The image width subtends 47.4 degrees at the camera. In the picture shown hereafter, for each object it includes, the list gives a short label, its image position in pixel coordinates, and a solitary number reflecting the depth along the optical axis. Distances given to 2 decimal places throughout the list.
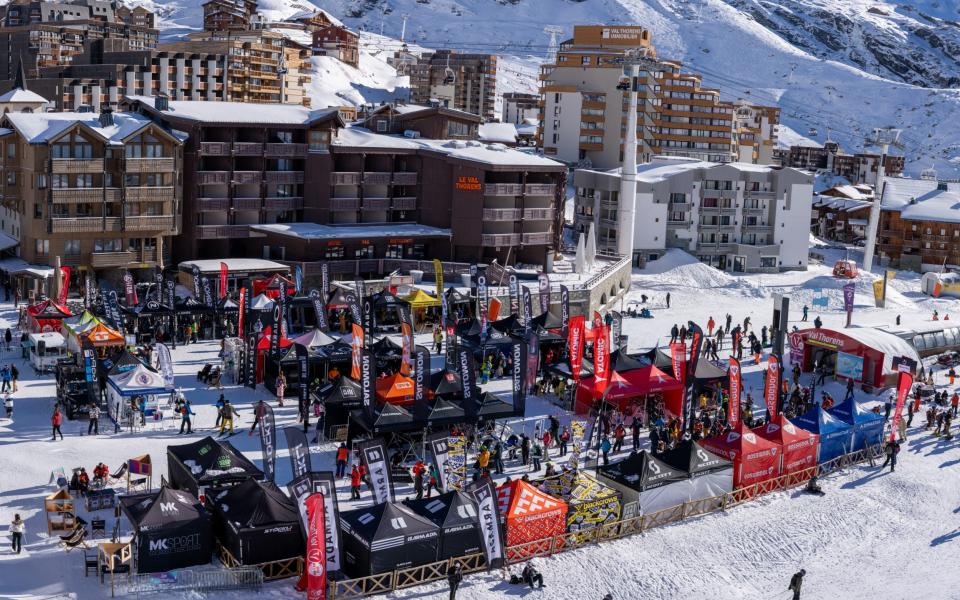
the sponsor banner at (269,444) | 28.84
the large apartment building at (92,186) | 54.91
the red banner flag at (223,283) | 54.16
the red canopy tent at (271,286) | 52.81
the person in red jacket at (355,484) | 30.97
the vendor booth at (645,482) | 30.89
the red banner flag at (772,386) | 39.34
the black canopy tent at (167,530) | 25.05
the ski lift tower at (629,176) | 73.19
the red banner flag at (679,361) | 40.81
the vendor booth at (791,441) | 35.12
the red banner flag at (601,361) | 39.44
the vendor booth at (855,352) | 47.59
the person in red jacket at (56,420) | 33.61
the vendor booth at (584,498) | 29.55
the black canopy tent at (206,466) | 28.53
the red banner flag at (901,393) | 39.47
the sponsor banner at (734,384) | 37.47
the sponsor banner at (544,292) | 52.50
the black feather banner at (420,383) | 34.94
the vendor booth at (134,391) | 35.53
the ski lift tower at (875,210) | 84.38
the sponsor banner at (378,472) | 27.86
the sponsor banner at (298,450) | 26.69
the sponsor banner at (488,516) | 26.80
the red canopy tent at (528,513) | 28.02
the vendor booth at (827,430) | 36.72
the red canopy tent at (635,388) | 39.78
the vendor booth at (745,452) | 33.66
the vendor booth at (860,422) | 37.94
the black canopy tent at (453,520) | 26.72
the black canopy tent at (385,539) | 25.61
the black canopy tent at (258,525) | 25.52
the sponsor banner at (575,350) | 40.34
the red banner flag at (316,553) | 24.45
